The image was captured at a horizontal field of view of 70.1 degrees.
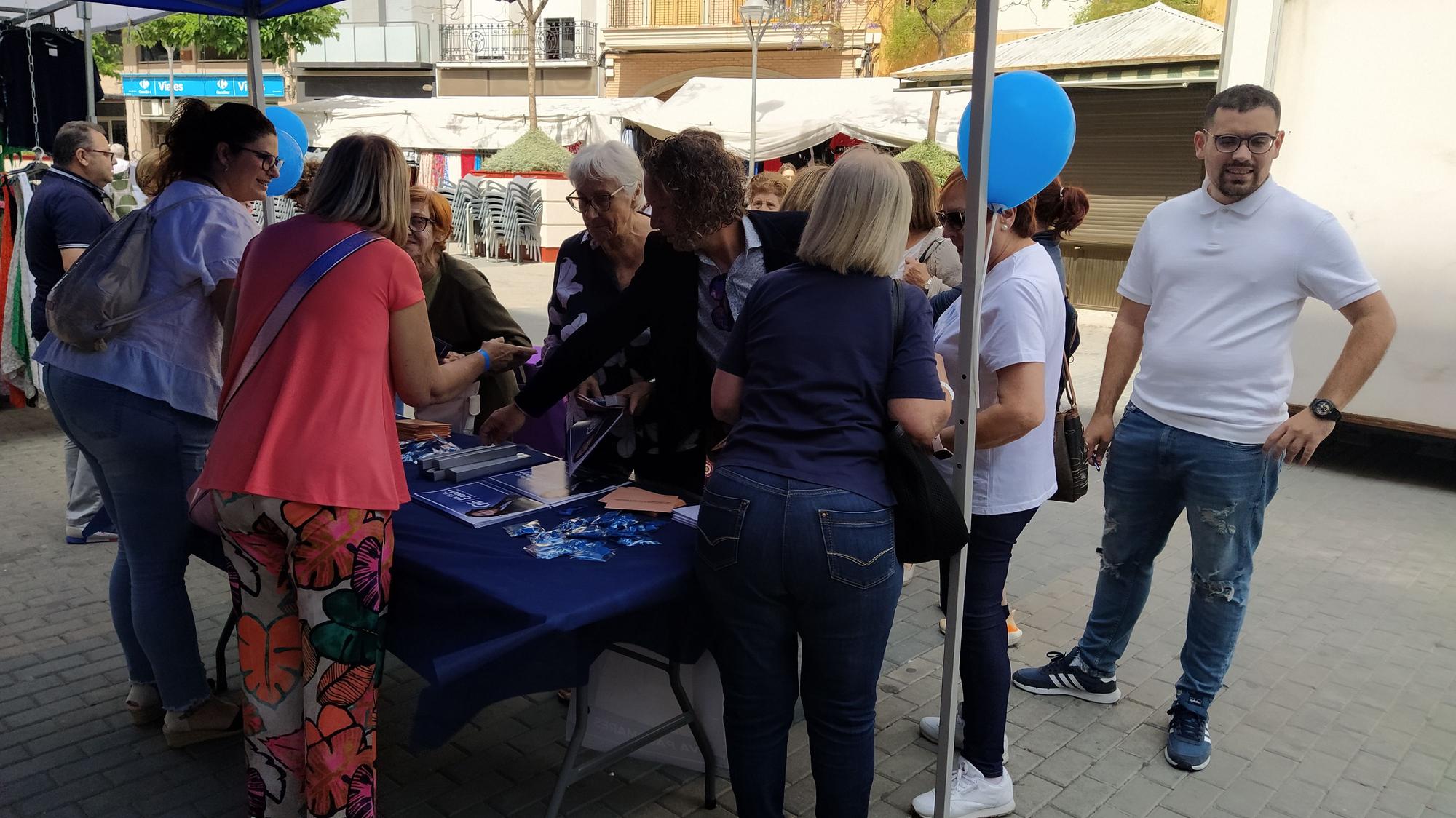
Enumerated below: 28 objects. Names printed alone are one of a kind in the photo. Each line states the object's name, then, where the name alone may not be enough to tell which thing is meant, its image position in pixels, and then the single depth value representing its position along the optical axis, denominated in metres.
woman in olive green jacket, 3.69
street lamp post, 13.79
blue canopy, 4.36
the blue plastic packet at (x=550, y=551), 2.23
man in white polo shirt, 2.81
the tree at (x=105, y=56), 24.72
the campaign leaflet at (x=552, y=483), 2.67
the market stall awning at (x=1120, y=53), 11.52
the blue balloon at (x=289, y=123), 5.48
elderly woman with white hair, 2.97
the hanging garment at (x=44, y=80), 7.23
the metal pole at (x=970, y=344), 2.13
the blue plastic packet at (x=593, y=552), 2.22
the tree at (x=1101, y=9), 29.67
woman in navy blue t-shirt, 2.03
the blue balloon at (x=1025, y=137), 2.56
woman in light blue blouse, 2.69
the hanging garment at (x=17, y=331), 5.62
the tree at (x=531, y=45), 22.28
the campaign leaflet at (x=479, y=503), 2.48
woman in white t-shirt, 2.42
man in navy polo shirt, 4.71
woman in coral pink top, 2.10
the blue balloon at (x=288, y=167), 4.62
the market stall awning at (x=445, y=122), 21.66
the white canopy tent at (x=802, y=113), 15.10
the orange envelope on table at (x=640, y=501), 2.53
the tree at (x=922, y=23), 25.13
